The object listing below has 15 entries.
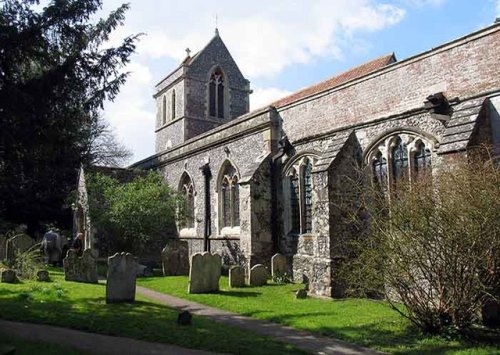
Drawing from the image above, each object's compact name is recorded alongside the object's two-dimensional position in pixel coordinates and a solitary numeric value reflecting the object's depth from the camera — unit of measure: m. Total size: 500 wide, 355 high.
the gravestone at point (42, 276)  12.78
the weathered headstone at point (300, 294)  11.46
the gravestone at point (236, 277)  12.98
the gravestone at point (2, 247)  19.55
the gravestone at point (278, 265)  14.06
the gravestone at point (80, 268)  13.48
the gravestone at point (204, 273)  11.98
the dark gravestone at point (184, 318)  8.07
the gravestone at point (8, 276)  12.07
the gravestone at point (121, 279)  10.20
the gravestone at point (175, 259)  16.25
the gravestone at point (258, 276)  13.30
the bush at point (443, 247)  7.25
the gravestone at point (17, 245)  15.57
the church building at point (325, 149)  10.30
